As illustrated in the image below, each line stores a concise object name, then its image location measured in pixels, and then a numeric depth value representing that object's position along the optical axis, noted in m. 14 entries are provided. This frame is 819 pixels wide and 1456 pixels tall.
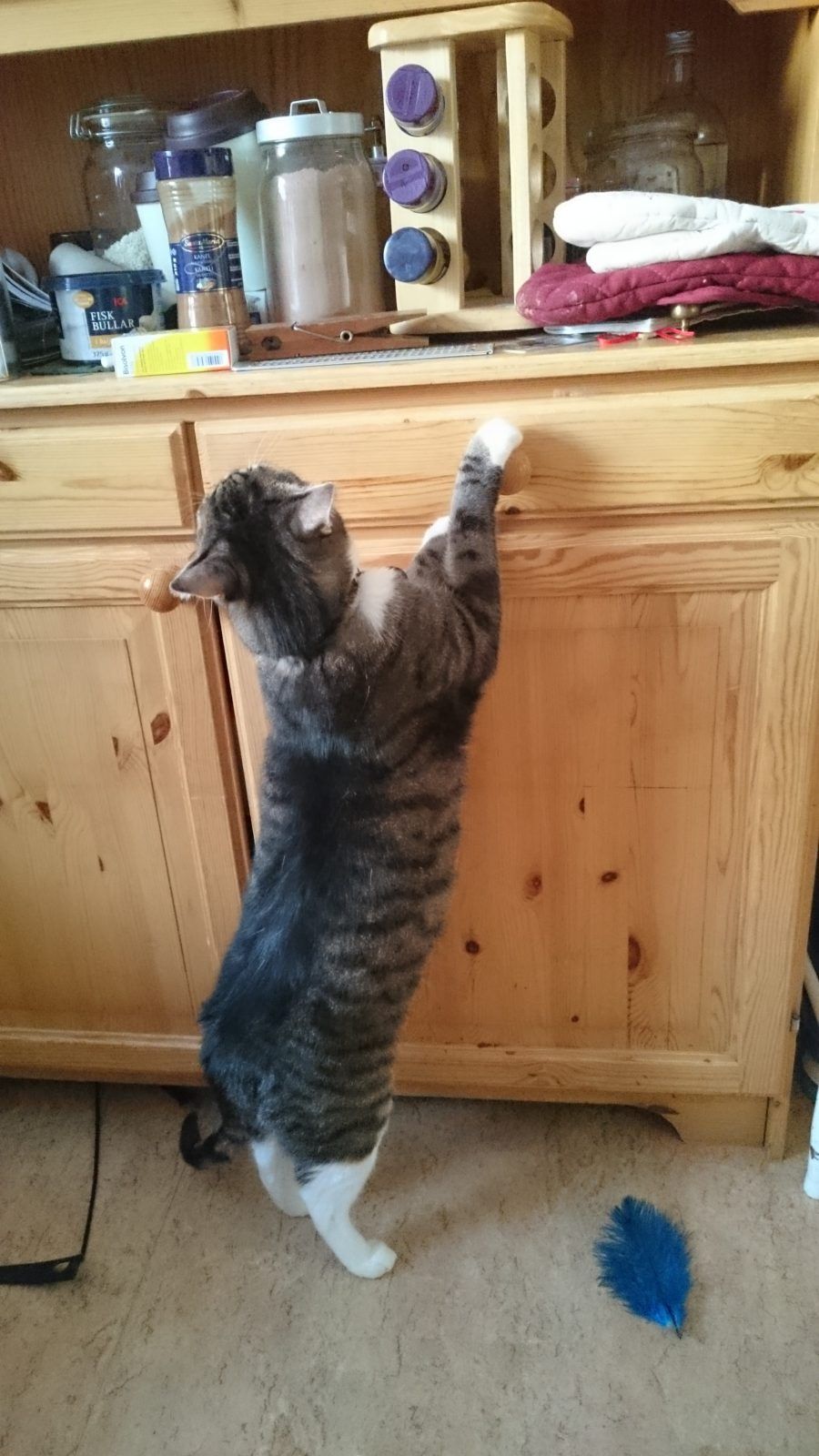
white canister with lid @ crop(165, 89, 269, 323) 1.15
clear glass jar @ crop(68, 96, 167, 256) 1.26
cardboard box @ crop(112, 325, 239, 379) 0.98
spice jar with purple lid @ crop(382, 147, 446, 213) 1.03
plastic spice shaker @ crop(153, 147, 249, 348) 1.03
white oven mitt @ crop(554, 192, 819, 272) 0.92
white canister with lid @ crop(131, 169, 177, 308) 1.18
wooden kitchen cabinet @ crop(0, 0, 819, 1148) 0.95
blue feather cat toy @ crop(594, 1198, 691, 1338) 1.07
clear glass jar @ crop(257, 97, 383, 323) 1.09
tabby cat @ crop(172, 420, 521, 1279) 0.89
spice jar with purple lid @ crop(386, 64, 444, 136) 1.01
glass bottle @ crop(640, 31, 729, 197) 1.22
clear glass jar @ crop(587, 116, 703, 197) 1.19
